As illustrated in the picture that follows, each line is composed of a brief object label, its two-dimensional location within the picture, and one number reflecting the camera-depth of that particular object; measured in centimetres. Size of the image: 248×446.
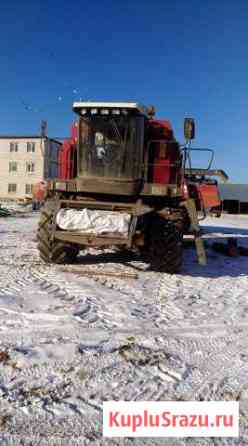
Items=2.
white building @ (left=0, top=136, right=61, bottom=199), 4888
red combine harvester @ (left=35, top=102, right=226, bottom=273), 647
